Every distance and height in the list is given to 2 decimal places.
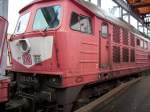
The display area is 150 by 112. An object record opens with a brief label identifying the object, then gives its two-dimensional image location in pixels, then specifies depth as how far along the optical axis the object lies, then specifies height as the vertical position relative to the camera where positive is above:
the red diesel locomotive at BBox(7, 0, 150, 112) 2.70 +0.10
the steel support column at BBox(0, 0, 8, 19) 3.58 +1.44
